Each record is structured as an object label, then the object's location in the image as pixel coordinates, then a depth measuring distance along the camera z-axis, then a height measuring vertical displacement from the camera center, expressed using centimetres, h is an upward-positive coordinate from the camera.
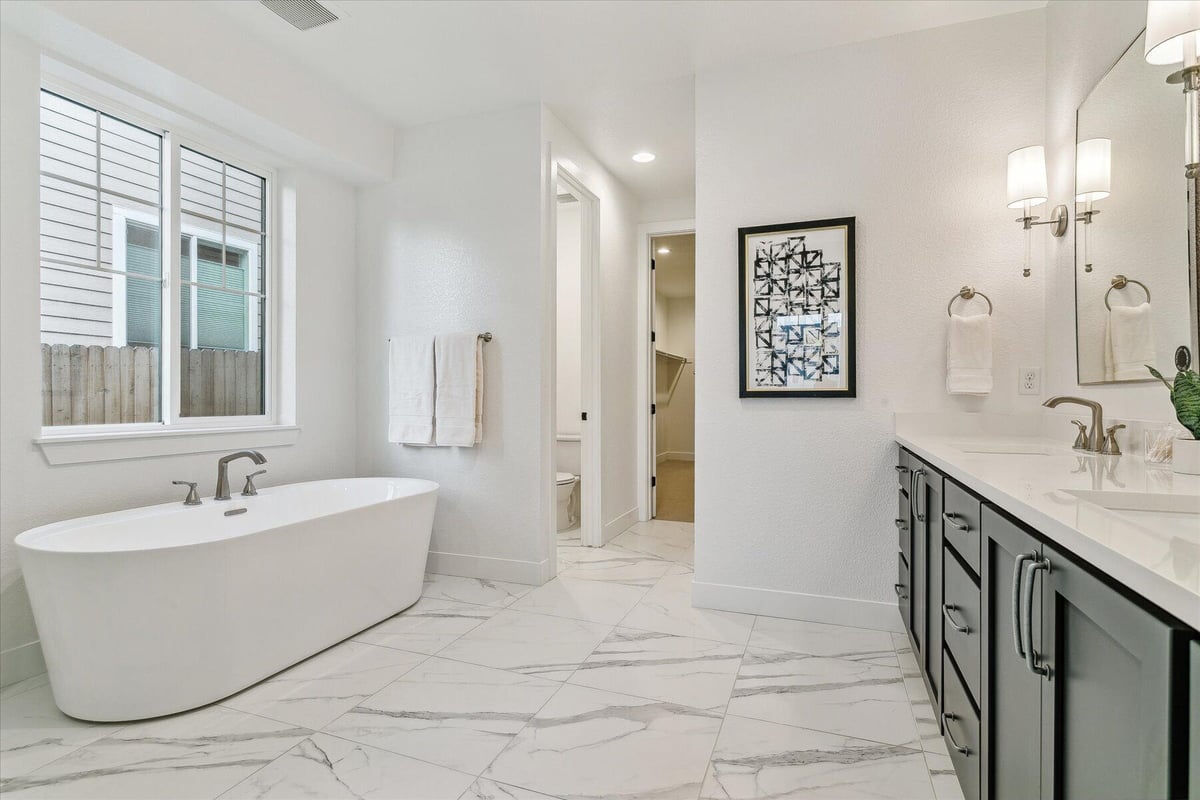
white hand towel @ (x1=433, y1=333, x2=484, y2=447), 337 +5
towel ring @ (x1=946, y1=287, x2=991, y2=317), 252 +45
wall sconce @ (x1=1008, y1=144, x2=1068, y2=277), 228 +83
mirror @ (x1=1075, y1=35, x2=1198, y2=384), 153 +50
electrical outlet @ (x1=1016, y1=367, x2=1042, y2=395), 248 +8
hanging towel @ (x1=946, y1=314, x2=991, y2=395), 247 +19
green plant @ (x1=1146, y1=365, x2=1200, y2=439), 130 +1
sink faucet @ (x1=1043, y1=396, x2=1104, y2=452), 179 -7
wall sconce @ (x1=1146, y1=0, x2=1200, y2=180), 131 +80
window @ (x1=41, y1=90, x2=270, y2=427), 249 +56
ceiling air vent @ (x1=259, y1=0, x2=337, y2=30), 248 +163
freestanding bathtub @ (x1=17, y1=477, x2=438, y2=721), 185 -69
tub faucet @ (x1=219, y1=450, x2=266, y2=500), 276 -32
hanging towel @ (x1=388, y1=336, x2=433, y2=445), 347 +5
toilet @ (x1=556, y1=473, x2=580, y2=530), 438 -79
